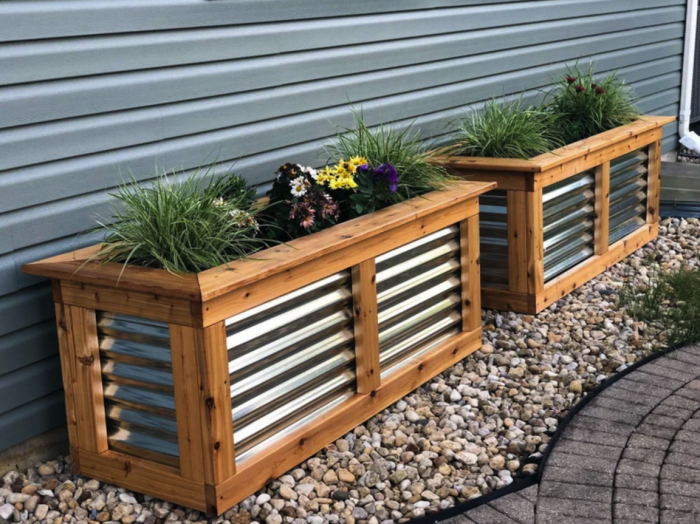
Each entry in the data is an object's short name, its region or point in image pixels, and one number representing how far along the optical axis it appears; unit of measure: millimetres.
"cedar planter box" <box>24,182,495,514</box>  2750
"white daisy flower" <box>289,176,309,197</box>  3447
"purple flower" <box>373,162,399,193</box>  3686
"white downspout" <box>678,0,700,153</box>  8102
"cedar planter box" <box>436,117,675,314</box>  4523
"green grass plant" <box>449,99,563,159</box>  4758
